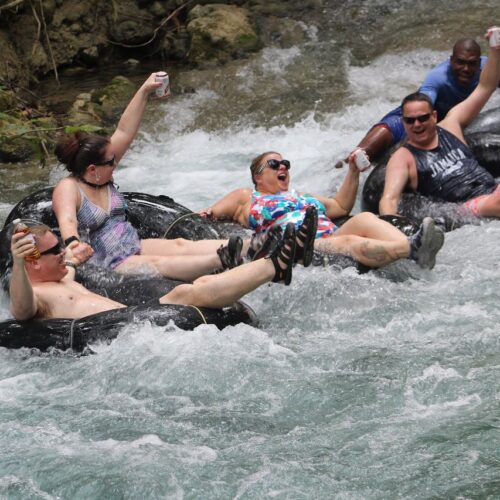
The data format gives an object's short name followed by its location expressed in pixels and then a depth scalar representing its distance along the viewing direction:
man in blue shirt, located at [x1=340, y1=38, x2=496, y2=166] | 15.19
